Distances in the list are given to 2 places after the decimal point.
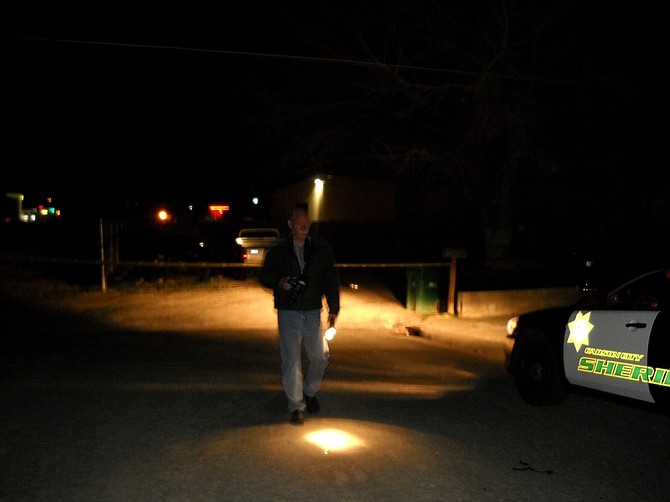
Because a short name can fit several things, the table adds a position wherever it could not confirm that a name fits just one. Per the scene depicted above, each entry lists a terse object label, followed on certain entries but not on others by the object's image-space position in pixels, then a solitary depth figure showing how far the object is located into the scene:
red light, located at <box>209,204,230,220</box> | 29.86
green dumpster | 14.20
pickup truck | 20.22
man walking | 6.05
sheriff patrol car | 5.59
